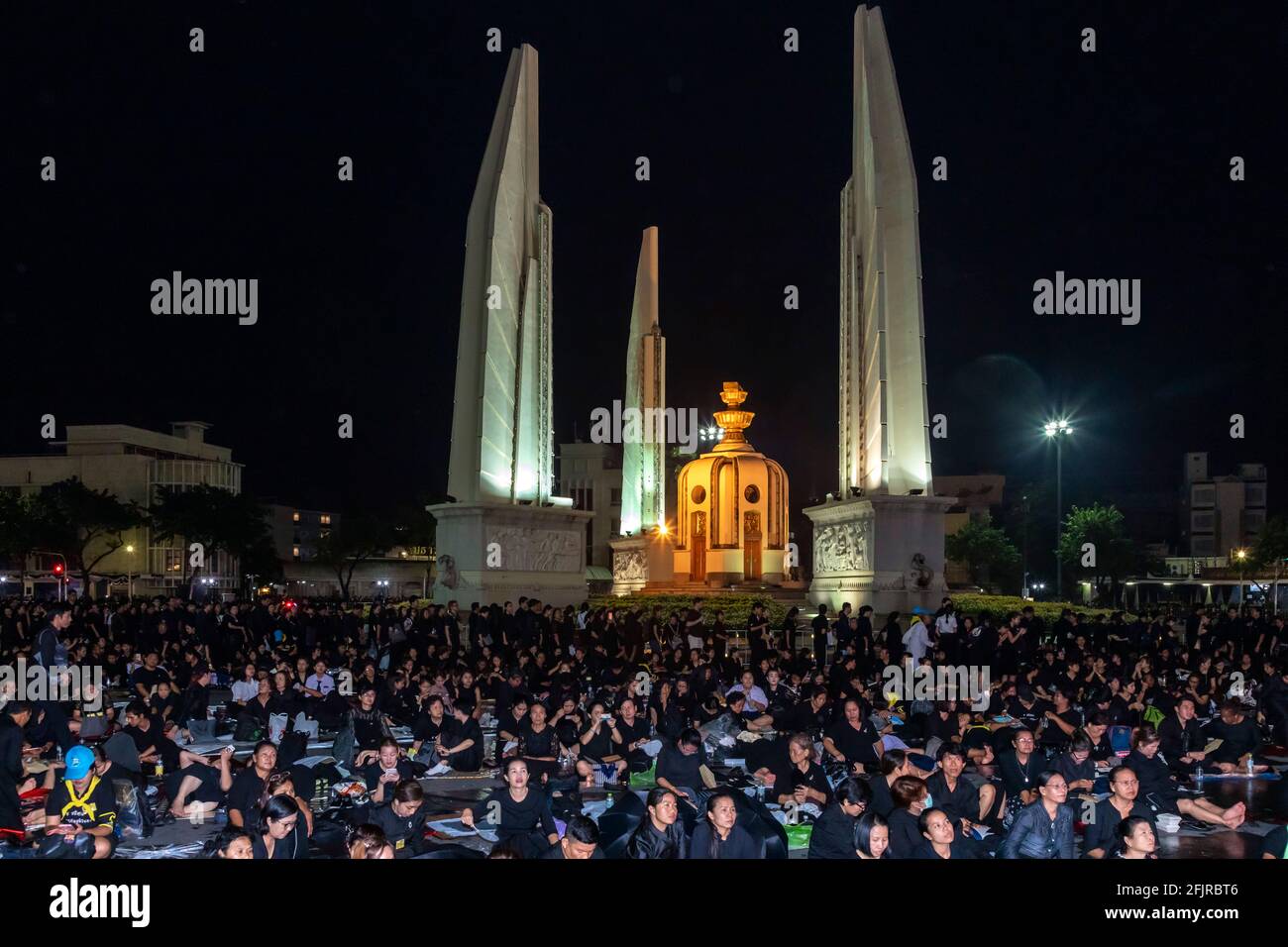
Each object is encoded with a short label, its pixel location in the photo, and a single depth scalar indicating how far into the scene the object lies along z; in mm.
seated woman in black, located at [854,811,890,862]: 8039
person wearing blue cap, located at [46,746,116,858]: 9891
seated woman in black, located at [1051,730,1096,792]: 11305
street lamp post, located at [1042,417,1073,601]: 39406
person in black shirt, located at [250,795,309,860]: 8133
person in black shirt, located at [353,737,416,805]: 11500
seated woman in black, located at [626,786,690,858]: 8445
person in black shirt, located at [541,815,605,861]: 7828
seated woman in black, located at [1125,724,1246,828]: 11117
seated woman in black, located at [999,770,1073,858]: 8805
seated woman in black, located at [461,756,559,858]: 9820
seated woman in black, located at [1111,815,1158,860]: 7879
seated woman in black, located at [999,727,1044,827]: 11586
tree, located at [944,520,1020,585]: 63469
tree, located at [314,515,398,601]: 73438
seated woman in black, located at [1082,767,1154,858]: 9039
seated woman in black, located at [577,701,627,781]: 13805
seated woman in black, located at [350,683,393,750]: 14953
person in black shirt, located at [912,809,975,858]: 8016
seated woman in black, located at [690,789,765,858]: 8344
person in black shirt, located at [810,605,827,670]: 23641
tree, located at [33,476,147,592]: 59219
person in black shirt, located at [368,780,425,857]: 9484
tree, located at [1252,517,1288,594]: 52844
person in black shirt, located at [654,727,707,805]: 11852
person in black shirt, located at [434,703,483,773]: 14336
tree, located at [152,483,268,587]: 61781
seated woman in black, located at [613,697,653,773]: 13922
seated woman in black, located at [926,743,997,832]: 10305
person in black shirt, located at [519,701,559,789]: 13344
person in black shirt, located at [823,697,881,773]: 13711
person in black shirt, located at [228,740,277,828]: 10547
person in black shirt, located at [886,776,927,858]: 8211
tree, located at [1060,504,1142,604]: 56594
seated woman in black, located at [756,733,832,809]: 11586
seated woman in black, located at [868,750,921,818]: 9725
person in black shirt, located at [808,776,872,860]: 8805
